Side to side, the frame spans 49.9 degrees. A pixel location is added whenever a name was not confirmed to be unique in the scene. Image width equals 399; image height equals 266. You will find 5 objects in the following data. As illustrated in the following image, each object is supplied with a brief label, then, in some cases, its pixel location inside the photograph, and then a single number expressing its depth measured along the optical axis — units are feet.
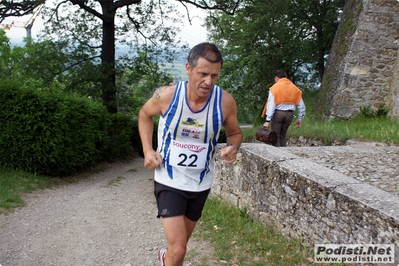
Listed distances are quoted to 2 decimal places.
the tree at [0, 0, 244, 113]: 50.47
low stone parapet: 11.62
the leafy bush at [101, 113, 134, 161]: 44.86
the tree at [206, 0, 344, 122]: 69.82
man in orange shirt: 27.91
